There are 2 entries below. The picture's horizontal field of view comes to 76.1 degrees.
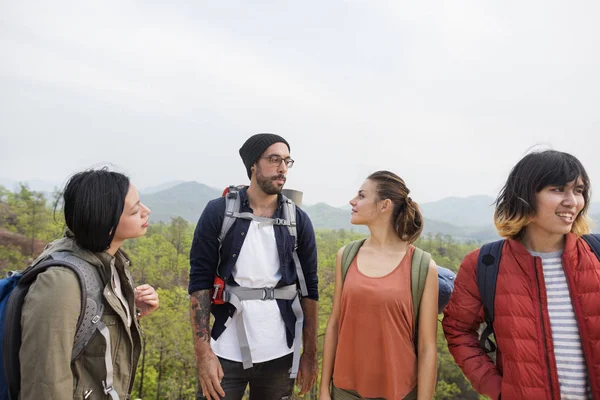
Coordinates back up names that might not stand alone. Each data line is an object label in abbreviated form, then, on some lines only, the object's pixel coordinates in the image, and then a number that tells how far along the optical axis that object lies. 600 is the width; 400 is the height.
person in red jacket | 2.05
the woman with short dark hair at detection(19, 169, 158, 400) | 1.70
